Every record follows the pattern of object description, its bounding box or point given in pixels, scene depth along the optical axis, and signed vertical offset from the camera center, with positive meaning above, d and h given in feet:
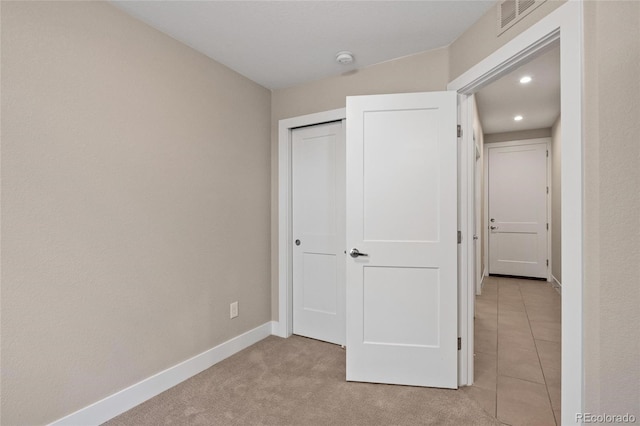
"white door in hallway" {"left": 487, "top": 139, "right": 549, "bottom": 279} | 18.02 +0.15
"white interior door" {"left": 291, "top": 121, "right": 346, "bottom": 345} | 9.46 -0.61
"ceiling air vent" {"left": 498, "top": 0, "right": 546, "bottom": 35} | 5.28 +3.59
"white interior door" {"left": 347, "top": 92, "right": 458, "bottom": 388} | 7.11 -0.63
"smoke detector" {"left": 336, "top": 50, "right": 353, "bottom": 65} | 8.02 +4.04
